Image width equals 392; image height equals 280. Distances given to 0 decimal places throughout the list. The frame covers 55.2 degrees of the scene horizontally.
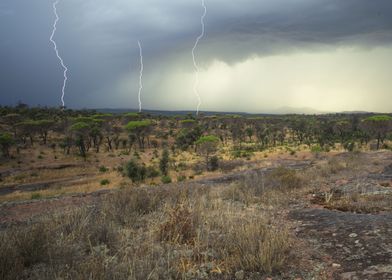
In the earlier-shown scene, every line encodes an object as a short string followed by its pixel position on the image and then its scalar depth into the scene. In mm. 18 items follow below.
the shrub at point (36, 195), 25625
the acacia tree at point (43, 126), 55006
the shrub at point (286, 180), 15406
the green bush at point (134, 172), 32938
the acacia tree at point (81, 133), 49062
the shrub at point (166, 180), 29031
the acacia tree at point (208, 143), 42781
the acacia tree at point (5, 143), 46062
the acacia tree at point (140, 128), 58312
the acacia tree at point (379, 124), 48750
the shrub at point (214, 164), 36975
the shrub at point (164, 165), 37125
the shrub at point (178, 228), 7652
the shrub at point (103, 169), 43275
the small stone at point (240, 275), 5927
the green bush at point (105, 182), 33188
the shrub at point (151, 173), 34722
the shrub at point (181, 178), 29714
